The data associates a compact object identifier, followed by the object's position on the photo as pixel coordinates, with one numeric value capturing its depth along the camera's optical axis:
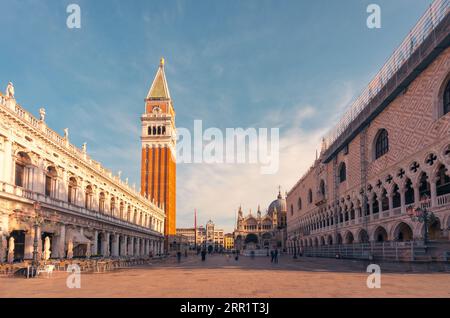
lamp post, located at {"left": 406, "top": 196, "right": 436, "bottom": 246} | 25.92
